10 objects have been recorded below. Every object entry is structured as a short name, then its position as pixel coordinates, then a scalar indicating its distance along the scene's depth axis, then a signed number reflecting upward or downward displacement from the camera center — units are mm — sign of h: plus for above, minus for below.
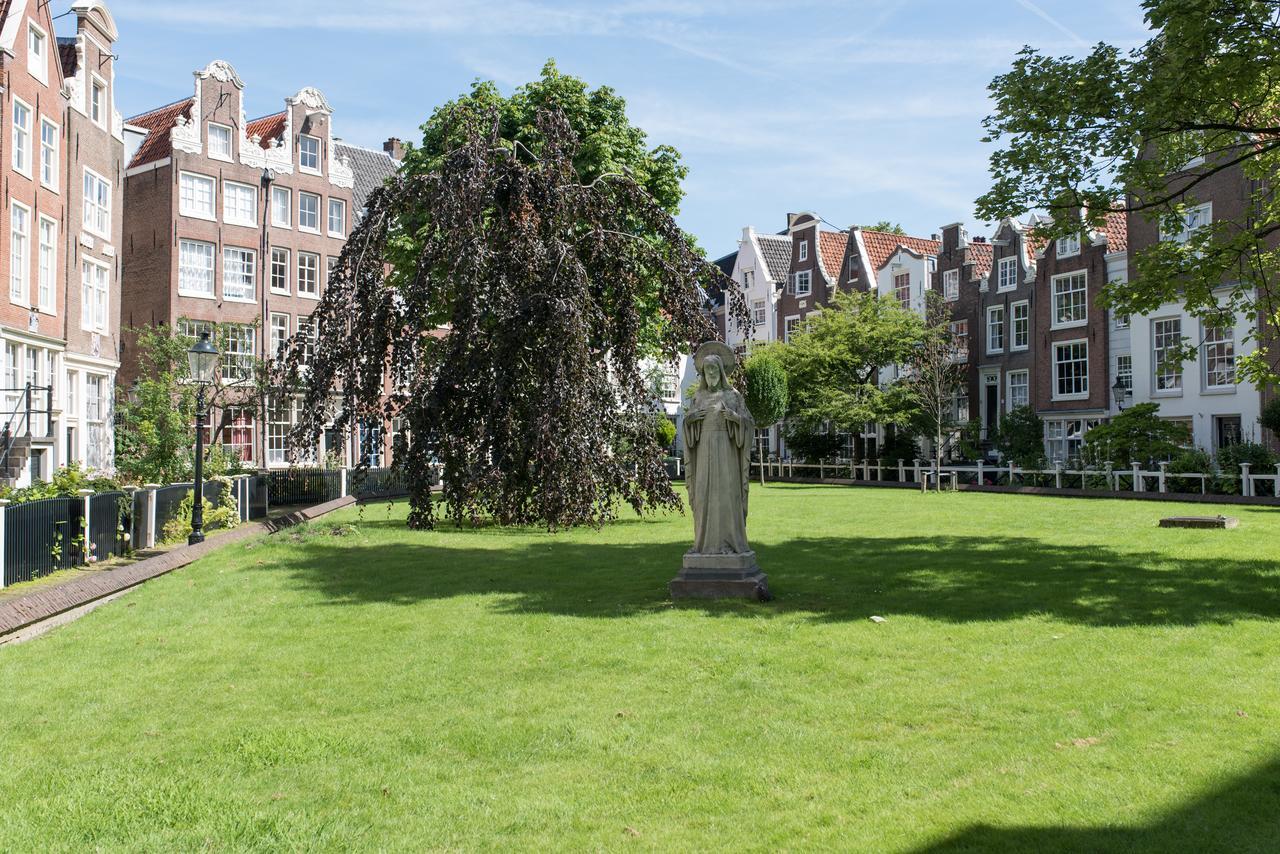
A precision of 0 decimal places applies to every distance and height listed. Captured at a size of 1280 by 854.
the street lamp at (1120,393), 36906 +1850
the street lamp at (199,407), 17625 +667
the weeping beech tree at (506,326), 15398 +1879
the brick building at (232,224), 38406 +8577
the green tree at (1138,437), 32875 +233
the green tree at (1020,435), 41156 +374
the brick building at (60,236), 23922 +5503
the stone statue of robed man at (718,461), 11062 -182
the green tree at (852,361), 44375 +3775
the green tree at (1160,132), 11727 +4003
